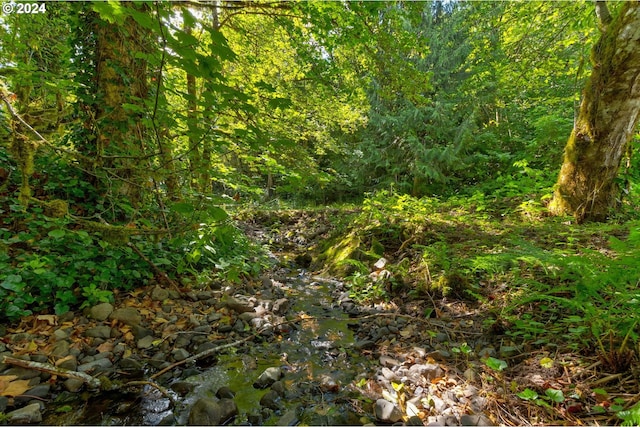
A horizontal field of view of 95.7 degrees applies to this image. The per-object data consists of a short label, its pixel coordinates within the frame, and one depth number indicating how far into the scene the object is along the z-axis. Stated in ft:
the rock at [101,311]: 9.53
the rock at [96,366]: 7.77
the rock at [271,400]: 7.47
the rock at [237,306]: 12.15
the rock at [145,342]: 9.17
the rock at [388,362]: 8.77
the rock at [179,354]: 8.91
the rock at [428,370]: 7.83
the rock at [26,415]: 6.10
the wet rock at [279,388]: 7.93
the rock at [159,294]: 11.50
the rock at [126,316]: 9.80
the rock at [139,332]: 9.53
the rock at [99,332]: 8.91
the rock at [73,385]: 7.20
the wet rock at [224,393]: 7.71
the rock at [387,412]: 6.69
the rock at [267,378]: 8.25
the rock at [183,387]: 7.71
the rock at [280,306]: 12.57
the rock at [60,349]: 7.90
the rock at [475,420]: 6.02
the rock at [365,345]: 10.05
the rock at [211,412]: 6.73
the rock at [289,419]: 6.87
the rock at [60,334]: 8.35
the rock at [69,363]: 7.63
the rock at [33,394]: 6.61
